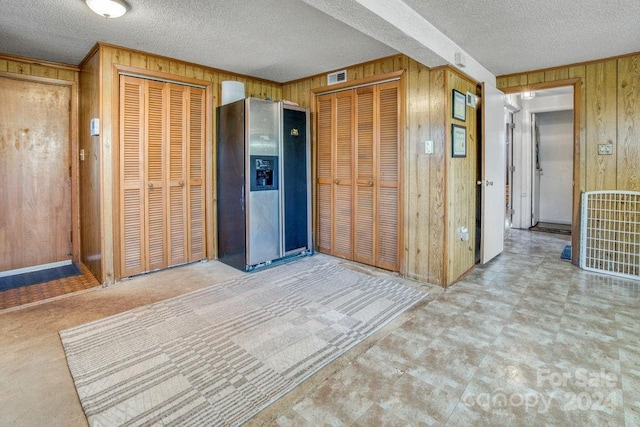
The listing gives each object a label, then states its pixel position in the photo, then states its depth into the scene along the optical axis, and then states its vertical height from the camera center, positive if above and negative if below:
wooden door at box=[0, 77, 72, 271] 3.70 +0.30
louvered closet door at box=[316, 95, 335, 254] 4.29 +0.33
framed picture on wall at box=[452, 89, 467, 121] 3.30 +0.91
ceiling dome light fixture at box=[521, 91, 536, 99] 5.75 +1.72
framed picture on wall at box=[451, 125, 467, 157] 3.29 +0.56
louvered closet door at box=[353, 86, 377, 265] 3.86 +0.22
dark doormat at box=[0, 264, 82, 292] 3.46 -0.81
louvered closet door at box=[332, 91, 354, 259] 4.07 +0.28
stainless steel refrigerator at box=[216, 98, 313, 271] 3.76 +0.21
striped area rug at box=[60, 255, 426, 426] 1.71 -0.96
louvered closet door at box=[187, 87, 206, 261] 3.96 +0.32
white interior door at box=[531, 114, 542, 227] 6.25 +0.46
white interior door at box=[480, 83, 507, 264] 3.84 +0.28
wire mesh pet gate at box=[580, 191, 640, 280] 3.57 -0.40
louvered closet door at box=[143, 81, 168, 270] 3.61 +0.29
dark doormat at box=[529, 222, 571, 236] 5.92 -0.56
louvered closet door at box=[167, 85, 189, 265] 3.79 +0.30
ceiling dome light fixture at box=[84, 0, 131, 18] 2.34 +1.34
